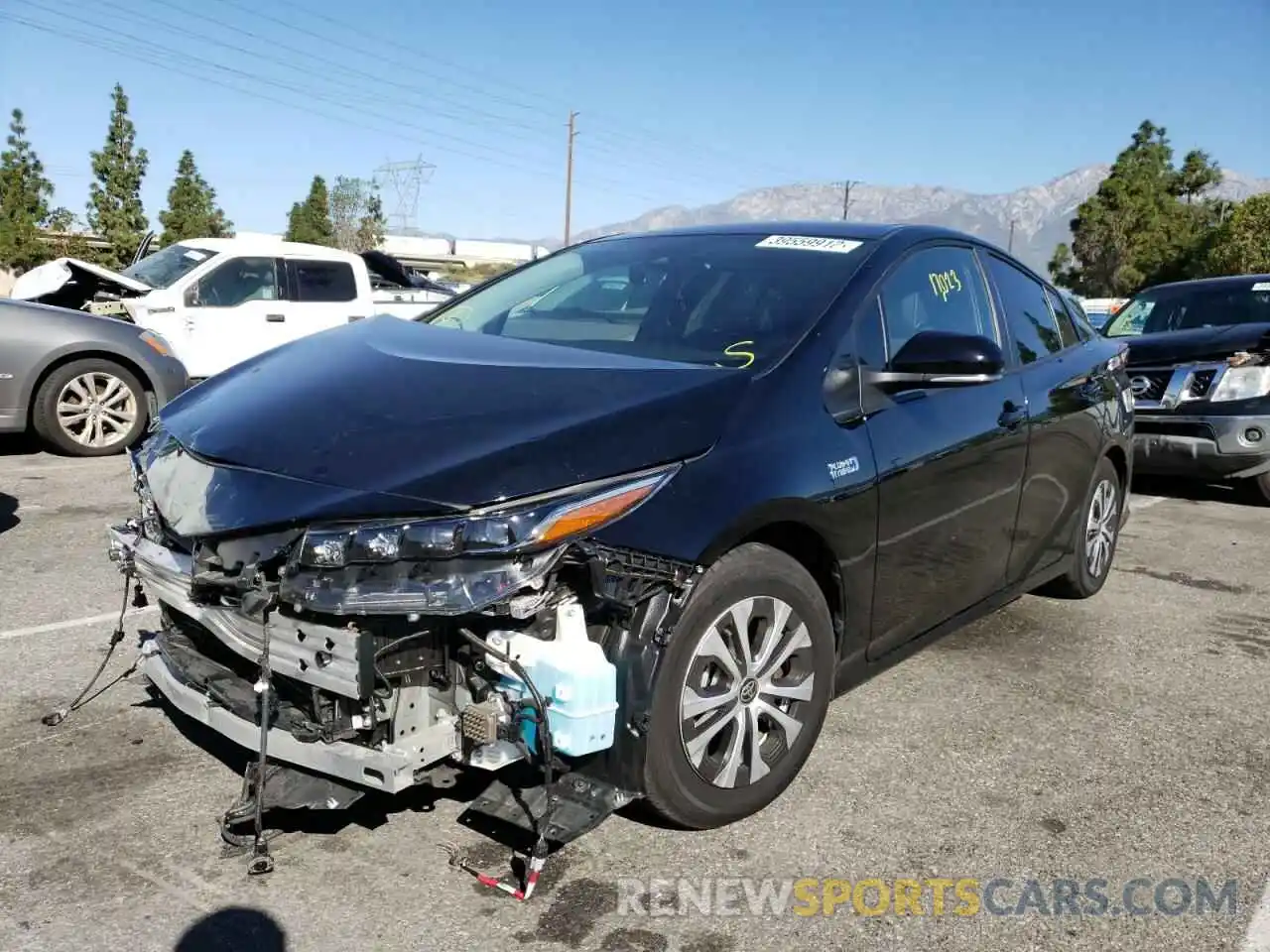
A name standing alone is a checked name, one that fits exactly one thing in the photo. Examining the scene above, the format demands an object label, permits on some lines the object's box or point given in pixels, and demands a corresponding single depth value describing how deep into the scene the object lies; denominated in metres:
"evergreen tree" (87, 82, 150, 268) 43.16
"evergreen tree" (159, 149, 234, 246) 51.22
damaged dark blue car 2.45
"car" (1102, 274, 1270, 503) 7.62
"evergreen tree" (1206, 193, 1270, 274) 39.59
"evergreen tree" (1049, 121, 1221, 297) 54.78
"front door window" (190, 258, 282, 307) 11.79
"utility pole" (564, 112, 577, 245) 55.62
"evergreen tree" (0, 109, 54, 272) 38.16
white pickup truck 11.38
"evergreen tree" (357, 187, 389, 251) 72.25
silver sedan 8.12
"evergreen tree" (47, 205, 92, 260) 40.78
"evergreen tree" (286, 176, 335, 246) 69.56
